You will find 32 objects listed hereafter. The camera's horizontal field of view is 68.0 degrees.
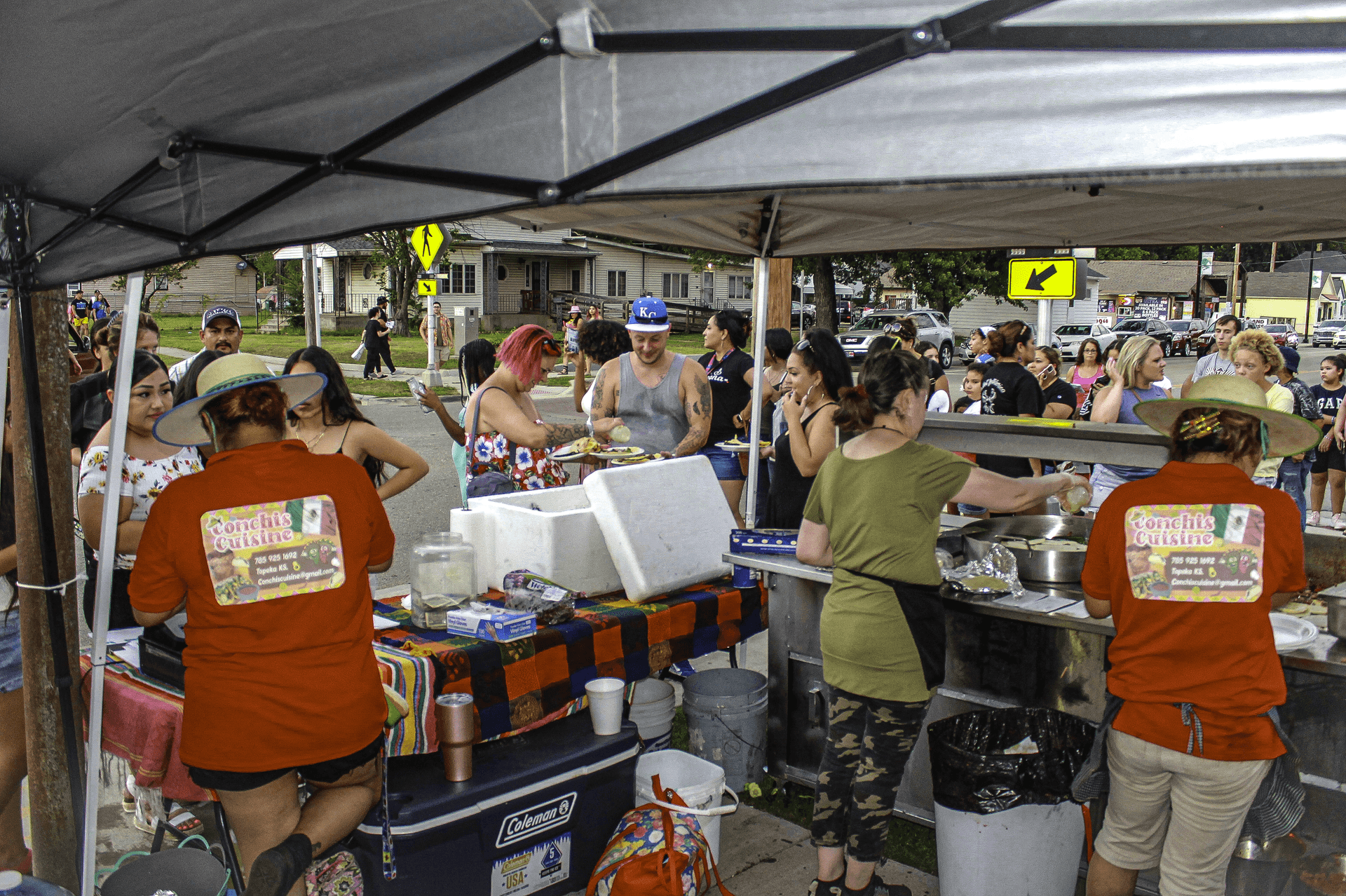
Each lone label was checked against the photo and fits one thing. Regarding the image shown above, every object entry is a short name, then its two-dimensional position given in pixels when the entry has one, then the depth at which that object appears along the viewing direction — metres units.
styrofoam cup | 3.47
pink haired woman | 4.77
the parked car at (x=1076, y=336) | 34.66
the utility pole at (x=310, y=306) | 11.73
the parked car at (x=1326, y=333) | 52.69
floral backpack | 3.13
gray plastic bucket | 4.16
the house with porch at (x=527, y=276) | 40.53
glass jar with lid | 3.56
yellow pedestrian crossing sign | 12.41
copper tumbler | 3.07
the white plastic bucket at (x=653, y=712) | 4.12
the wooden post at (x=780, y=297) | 9.43
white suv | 27.47
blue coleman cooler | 2.95
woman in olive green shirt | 3.10
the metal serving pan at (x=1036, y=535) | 3.76
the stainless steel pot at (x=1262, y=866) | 3.18
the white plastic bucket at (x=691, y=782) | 3.46
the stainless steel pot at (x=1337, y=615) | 3.09
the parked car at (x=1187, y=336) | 41.16
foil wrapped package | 3.59
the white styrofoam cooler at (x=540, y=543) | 3.85
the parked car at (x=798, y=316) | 41.60
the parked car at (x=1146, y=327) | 38.31
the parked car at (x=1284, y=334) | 43.62
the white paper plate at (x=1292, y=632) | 3.01
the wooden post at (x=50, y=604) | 2.94
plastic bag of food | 3.58
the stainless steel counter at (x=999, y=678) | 3.09
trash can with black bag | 3.18
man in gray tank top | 5.65
